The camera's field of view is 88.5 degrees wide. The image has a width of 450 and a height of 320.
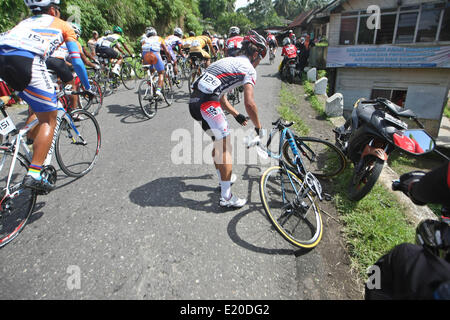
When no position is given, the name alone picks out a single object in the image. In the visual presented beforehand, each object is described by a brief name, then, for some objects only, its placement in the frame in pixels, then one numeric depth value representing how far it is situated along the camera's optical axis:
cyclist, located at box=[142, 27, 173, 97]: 6.66
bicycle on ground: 2.75
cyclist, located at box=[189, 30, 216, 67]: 8.60
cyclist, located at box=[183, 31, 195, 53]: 10.53
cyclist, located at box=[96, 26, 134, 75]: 8.38
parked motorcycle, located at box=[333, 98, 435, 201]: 2.92
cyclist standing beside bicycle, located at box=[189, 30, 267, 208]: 2.89
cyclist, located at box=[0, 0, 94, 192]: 2.61
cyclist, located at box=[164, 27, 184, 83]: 9.34
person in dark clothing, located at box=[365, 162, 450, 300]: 1.16
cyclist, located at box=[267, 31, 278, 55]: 13.75
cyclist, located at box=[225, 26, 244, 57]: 8.86
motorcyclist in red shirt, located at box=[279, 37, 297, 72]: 12.20
